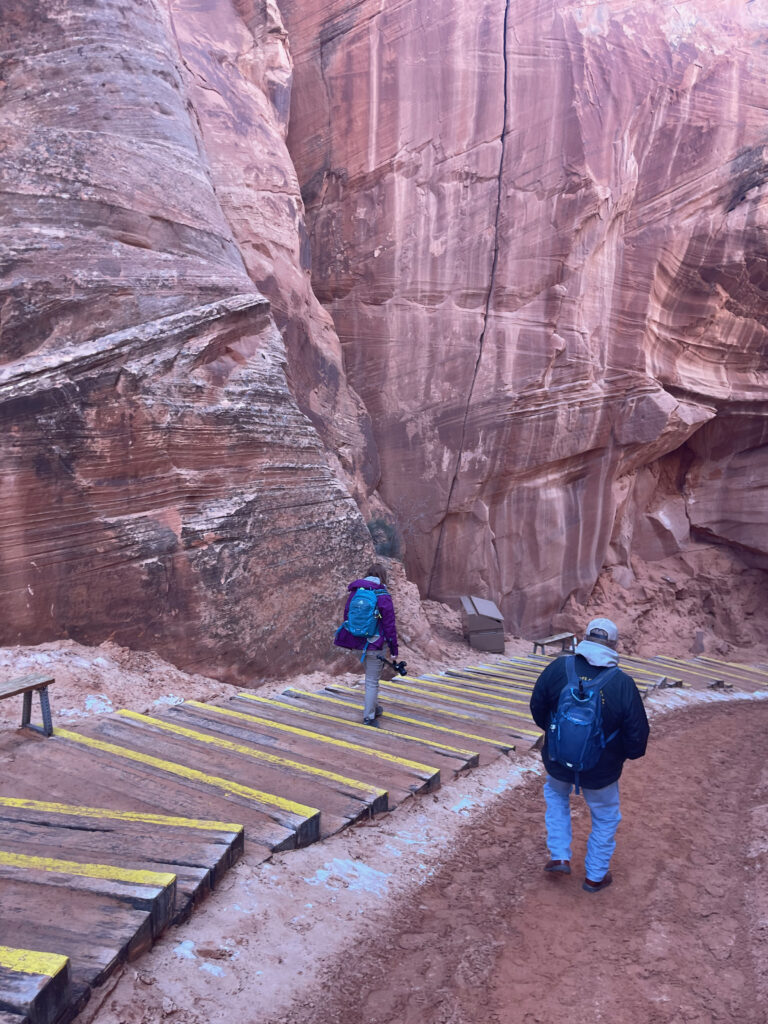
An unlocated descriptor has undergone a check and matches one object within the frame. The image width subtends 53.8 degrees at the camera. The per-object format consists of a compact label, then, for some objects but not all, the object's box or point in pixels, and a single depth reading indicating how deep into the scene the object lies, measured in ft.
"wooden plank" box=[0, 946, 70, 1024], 7.41
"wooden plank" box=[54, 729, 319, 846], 13.41
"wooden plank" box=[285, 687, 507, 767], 20.38
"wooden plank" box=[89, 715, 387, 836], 14.85
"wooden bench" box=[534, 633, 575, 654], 40.68
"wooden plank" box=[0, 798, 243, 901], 11.15
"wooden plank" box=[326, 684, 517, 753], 21.74
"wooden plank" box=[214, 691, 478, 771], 18.97
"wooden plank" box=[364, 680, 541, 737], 23.30
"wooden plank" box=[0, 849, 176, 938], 9.86
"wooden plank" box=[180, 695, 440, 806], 16.71
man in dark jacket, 13.20
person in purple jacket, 21.15
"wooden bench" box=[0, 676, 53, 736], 16.62
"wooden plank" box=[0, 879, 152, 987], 8.84
